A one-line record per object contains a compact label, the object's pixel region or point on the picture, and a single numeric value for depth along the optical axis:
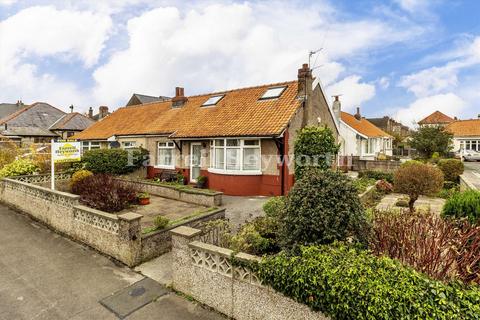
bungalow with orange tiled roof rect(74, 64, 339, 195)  13.45
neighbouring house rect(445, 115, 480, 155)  41.00
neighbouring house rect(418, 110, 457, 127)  56.22
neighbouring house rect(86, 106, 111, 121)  30.56
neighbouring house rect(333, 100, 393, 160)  26.73
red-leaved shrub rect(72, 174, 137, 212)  9.60
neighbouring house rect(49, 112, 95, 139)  39.07
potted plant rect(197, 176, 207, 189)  15.14
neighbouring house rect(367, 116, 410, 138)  65.78
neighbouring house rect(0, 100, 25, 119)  53.62
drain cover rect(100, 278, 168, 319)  5.04
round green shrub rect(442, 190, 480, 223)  6.13
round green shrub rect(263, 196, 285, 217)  7.58
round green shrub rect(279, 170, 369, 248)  4.38
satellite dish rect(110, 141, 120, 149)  21.11
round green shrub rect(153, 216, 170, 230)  7.06
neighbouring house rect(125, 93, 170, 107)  43.62
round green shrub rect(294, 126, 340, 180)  10.51
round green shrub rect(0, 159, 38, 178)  13.72
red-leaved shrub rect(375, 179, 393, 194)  16.16
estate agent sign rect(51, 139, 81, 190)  10.44
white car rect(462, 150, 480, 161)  35.25
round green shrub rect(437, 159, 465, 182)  18.23
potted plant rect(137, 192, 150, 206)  11.46
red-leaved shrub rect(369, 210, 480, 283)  4.10
